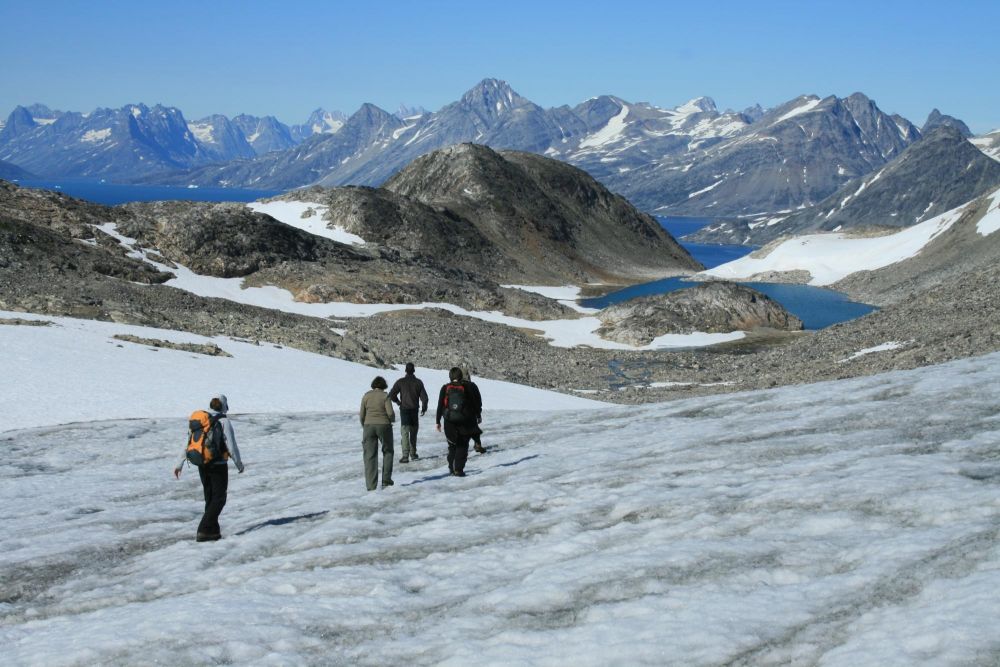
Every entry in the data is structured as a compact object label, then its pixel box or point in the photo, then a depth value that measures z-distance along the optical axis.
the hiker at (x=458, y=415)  18.48
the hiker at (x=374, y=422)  17.41
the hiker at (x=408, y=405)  20.34
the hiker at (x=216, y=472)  14.38
